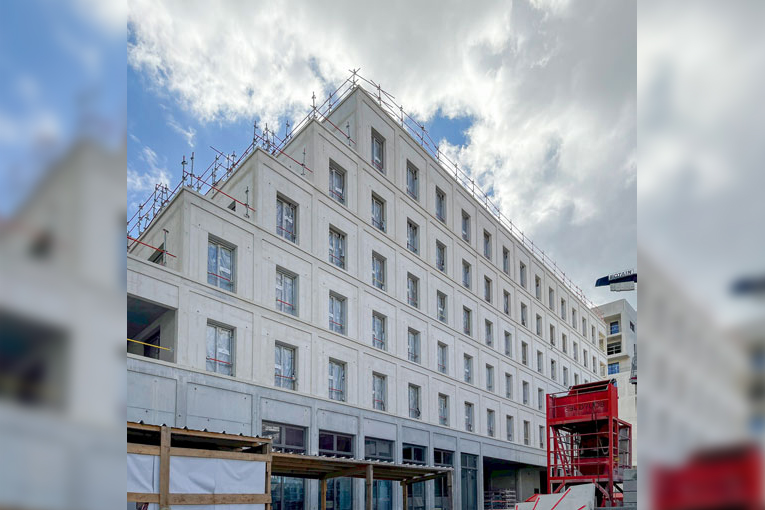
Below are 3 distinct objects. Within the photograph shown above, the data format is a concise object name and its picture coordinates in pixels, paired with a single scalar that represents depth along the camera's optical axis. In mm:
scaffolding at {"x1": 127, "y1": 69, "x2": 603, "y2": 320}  12752
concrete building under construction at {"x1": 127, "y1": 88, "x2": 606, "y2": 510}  10289
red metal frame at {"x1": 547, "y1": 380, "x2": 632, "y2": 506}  10258
